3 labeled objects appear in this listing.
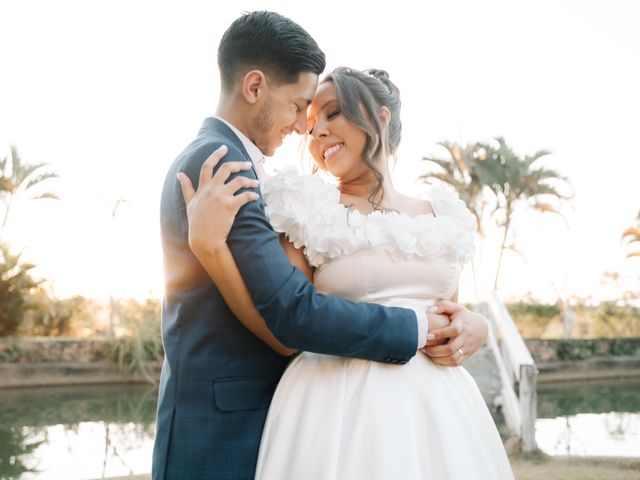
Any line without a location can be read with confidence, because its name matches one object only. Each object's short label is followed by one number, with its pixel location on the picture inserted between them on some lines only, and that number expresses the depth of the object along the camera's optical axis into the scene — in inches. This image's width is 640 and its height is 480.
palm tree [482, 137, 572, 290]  775.1
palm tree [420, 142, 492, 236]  778.8
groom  70.6
